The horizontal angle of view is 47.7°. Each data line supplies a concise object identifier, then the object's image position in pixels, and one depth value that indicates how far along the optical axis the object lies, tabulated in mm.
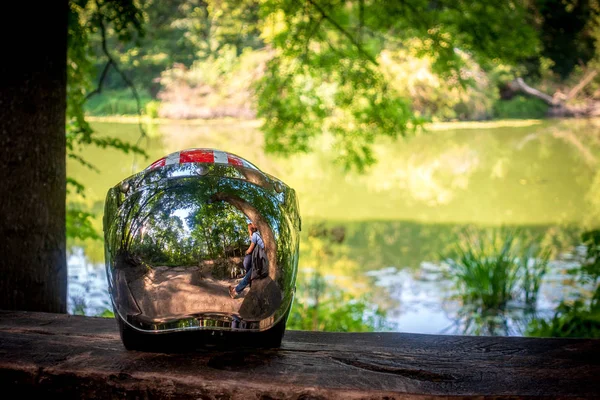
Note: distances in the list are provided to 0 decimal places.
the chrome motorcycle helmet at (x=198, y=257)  1186
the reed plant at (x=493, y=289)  5711
